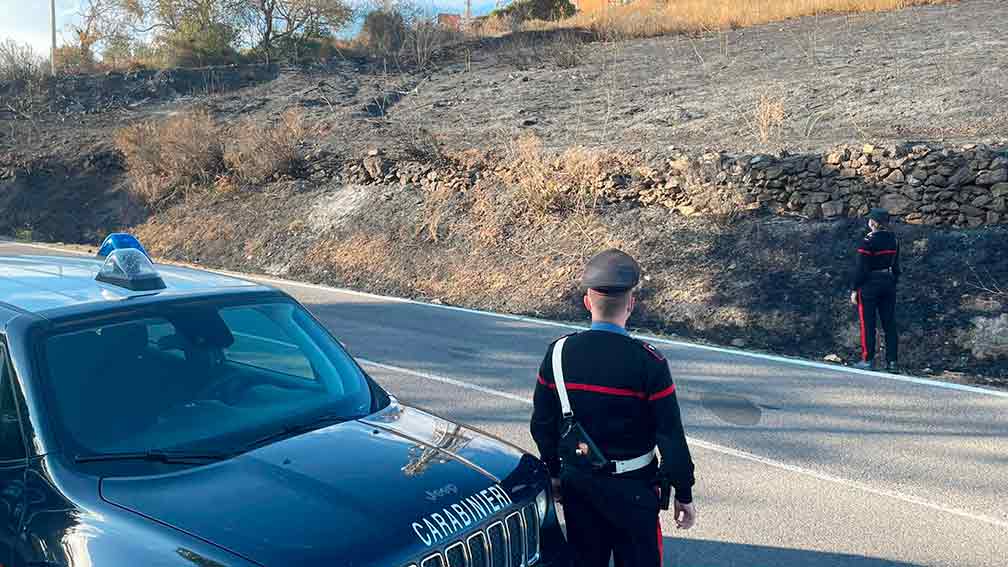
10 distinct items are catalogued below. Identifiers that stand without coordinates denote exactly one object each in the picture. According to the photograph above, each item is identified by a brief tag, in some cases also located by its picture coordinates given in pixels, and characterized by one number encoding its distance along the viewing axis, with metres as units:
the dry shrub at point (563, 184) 15.48
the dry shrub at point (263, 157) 21.75
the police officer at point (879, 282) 9.20
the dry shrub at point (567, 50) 28.47
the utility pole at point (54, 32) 36.53
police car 2.69
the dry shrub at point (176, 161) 22.81
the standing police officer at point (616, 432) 3.17
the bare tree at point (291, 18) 35.12
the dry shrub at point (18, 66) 34.81
